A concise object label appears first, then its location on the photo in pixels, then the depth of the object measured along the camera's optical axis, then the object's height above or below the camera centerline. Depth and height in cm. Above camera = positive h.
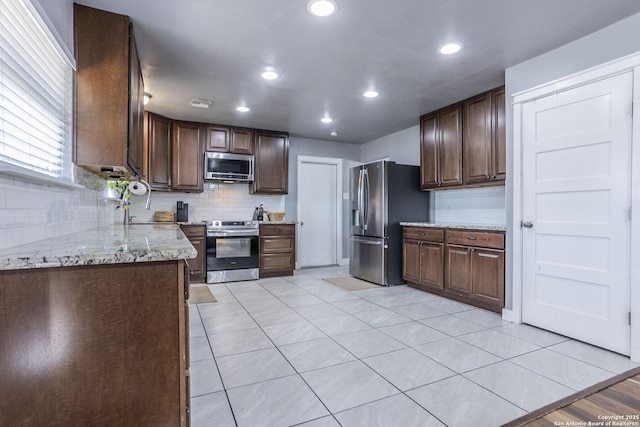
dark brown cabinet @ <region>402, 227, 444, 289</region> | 399 -54
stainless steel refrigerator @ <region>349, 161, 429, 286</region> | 451 +3
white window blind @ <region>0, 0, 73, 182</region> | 133 +56
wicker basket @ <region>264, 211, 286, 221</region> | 540 -2
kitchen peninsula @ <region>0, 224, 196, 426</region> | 102 -42
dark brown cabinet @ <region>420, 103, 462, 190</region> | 395 +85
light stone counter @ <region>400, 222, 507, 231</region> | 326 -13
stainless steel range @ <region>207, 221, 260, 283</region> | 470 -54
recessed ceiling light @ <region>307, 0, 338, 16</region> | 212 +136
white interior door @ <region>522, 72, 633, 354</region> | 236 +3
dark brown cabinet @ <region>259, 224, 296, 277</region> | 504 -55
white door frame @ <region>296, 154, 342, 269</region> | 623 +26
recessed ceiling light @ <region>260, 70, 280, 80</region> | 320 +137
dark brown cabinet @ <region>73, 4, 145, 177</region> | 213 +81
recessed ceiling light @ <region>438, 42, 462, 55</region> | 265 +137
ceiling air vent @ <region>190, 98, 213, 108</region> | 396 +135
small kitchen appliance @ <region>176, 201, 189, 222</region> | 497 +2
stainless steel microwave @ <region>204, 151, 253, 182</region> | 495 +71
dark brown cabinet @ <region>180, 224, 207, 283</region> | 464 -56
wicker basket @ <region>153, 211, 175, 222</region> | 482 -4
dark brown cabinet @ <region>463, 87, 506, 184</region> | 341 +84
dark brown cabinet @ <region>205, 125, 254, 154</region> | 501 +114
